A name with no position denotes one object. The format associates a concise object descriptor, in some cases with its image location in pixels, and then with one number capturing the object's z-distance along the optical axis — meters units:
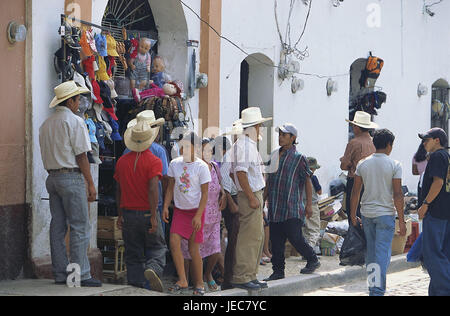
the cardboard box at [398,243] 21.59
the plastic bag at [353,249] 18.64
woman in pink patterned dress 15.59
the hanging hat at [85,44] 16.22
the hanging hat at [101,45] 16.78
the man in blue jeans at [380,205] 15.29
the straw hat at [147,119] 16.45
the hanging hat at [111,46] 17.20
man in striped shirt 17.17
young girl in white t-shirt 14.98
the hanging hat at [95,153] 16.19
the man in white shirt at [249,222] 15.71
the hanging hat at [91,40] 16.33
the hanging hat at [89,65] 16.46
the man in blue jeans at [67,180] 14.33
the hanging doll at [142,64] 19.00
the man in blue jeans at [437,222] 14.65
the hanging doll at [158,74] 19.71
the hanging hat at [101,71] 16.87
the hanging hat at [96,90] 16.54
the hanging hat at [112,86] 17.01
